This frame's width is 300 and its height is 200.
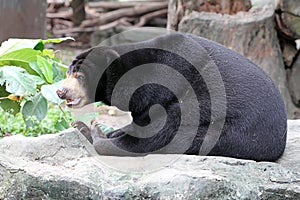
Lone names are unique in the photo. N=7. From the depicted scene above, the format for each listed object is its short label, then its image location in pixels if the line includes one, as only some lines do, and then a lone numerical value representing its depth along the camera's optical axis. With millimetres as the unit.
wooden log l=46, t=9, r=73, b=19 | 26516
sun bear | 6520
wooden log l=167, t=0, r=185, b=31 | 12781
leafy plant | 7480
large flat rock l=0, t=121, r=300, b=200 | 5340
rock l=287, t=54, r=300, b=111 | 12625
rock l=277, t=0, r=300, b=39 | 11687
